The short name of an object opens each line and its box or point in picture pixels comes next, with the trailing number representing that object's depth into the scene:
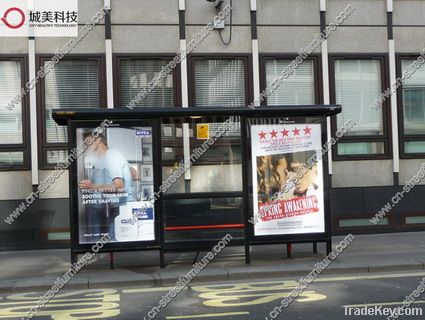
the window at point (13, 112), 11.93
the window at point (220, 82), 12.68
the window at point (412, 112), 13.23
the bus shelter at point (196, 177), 9.12
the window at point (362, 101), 13.05
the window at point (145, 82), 12.41
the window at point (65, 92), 12.05
